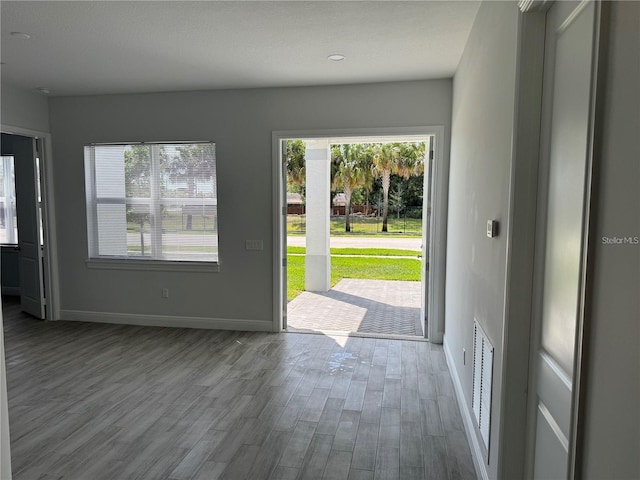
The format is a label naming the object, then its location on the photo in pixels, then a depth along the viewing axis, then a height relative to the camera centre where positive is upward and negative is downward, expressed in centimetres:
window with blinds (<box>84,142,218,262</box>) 500 +1
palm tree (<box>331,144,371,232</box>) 1232 +106
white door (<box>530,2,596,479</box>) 125 -8
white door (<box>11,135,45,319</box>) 529 -26
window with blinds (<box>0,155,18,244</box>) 643 -2
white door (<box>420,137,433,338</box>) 457 -32
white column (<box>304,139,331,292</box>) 725 -22
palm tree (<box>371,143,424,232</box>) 1223 +125
